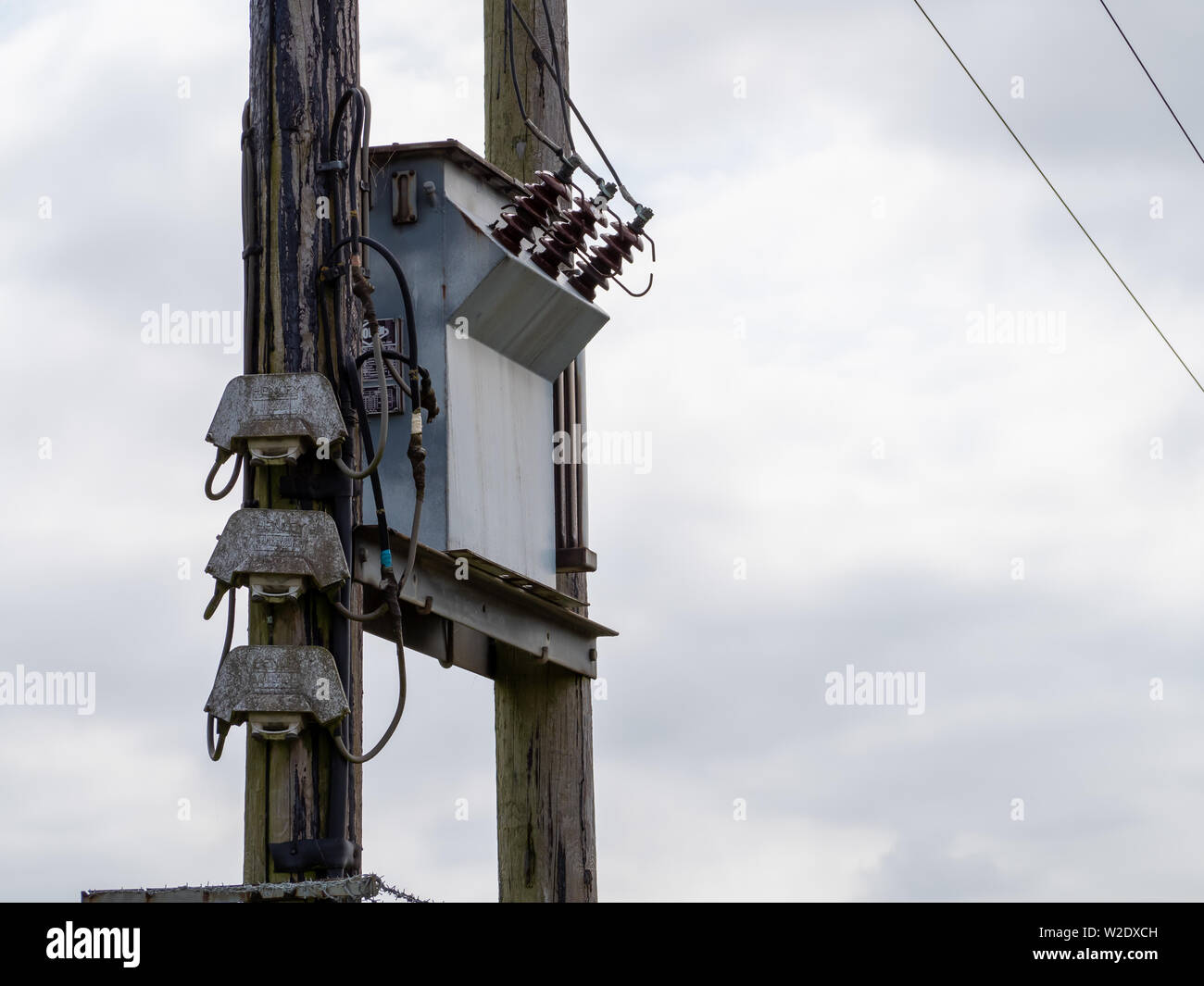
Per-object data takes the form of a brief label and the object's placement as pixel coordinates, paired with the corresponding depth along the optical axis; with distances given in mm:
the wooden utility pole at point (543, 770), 16375
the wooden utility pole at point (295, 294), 10156
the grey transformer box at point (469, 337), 14406
